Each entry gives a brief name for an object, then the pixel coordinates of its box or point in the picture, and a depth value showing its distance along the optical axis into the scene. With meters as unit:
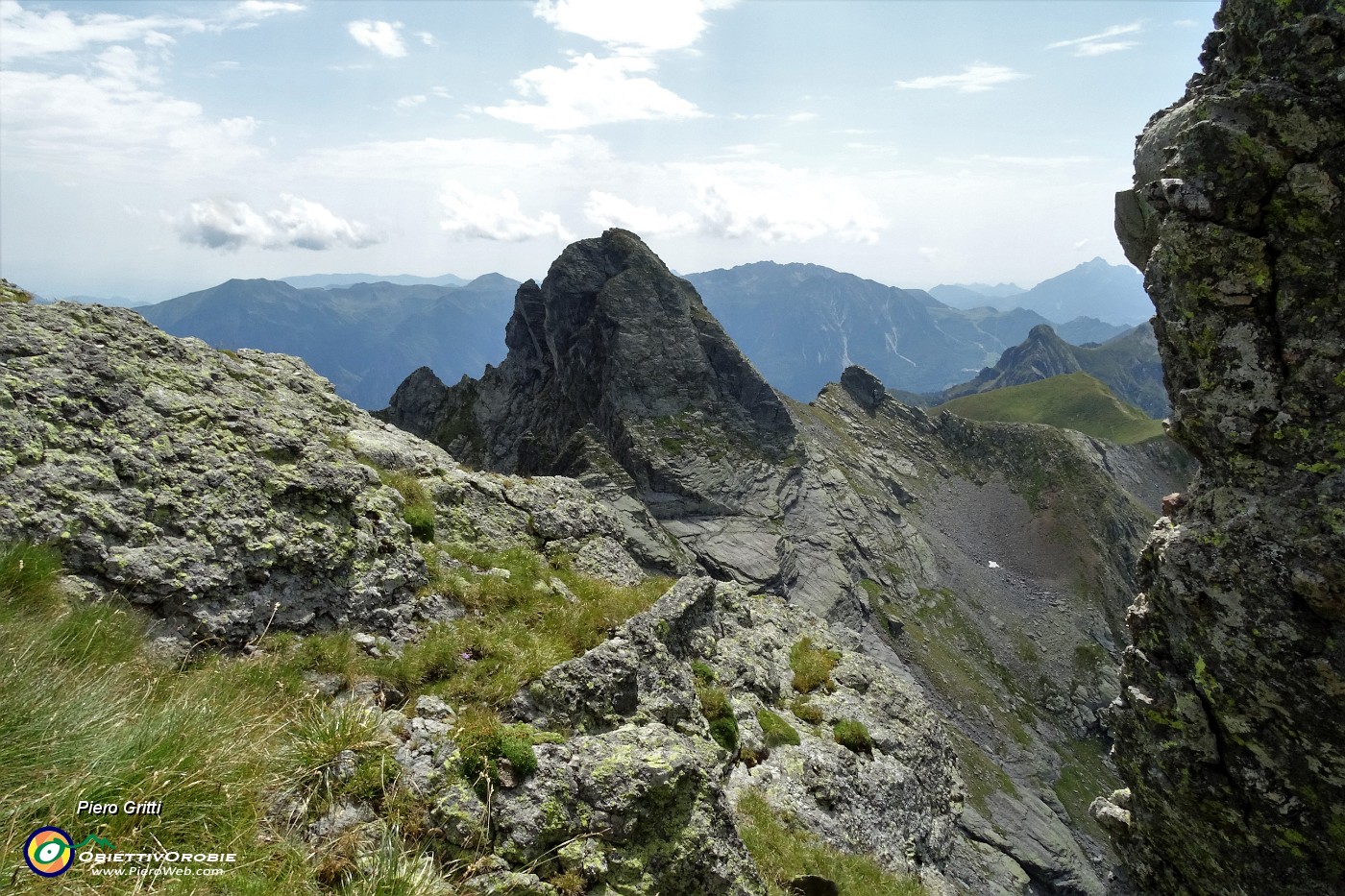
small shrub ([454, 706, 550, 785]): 8.81
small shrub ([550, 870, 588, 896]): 8.39
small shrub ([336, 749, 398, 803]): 8.04
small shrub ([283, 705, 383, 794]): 8.02
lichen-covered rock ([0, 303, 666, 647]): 10.86
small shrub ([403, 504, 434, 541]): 16.27
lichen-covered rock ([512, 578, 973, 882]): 11.45
